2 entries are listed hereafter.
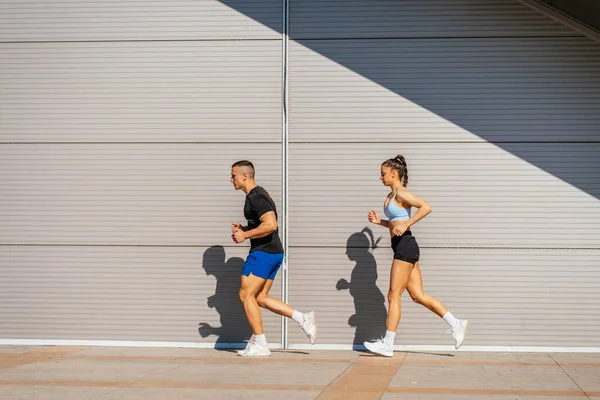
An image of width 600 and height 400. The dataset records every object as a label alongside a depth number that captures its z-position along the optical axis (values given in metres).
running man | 8.61
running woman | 8.62
